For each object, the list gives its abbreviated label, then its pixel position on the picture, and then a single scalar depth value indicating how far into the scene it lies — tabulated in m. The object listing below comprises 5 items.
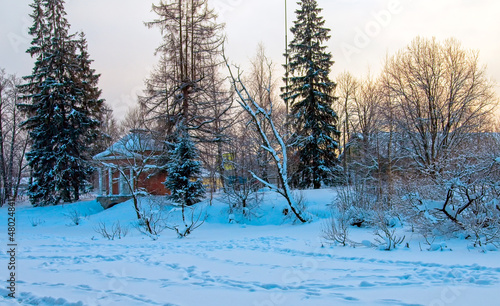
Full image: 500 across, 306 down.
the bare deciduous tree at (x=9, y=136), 29.37
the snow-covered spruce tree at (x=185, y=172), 19.41
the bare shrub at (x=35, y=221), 19.71
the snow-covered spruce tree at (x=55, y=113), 26.67
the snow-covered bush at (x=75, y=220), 18.84
